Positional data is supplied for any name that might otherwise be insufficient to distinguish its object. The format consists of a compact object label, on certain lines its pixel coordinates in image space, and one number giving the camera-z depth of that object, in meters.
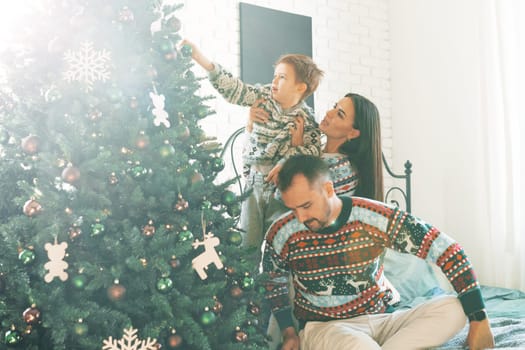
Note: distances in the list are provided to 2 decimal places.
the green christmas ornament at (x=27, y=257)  1.24
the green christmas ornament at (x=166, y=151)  1.36
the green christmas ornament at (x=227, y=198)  1.50
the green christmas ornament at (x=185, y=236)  1.34
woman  1.98
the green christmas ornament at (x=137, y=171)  1.33
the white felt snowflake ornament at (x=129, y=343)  1.24
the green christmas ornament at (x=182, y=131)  1.41
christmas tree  1.26
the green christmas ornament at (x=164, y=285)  1.27
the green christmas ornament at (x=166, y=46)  1.48
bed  2.04
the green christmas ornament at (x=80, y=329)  1.21
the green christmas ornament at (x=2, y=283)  1.28
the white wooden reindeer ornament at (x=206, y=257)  1.36
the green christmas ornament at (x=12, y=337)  1.22
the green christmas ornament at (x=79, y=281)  1.25
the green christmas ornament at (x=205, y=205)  1.44
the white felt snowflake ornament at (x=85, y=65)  1.35
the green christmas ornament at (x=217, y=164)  1.52
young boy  2.07
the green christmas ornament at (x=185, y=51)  1.57
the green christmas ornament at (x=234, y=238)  1.48
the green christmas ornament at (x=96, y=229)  1.27
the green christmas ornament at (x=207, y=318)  1.33
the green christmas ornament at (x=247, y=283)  1.46
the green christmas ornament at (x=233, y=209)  1.52
